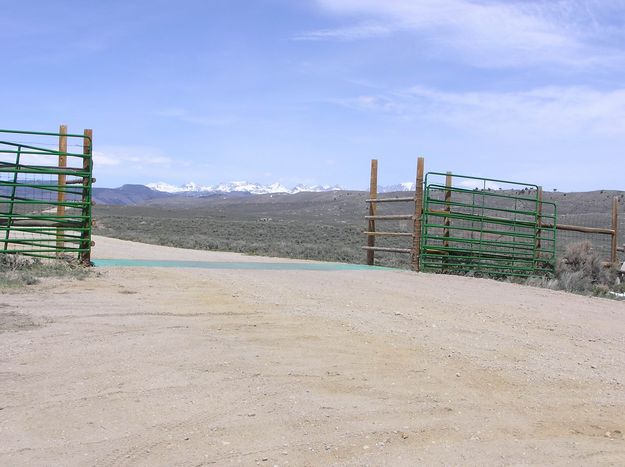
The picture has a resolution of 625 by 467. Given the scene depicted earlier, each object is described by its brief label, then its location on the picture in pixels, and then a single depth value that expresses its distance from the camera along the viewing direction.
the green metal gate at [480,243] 16.47
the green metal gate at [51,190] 12.47
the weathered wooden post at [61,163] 12.91
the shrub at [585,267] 18.93
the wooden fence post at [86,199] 12.87
